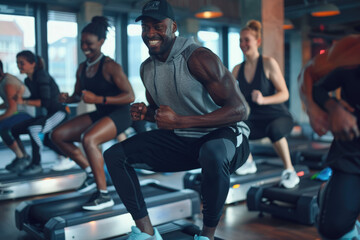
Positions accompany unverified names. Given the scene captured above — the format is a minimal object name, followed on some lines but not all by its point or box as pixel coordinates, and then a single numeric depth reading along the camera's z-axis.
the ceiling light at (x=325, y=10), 6.12
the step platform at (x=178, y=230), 2.10
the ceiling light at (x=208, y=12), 6.13
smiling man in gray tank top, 1.70
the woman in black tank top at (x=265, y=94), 3.11
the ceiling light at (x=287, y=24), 6.96
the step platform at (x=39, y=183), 3.45
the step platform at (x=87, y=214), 2.27
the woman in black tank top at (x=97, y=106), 2.59
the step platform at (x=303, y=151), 4.65
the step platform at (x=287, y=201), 2.56
